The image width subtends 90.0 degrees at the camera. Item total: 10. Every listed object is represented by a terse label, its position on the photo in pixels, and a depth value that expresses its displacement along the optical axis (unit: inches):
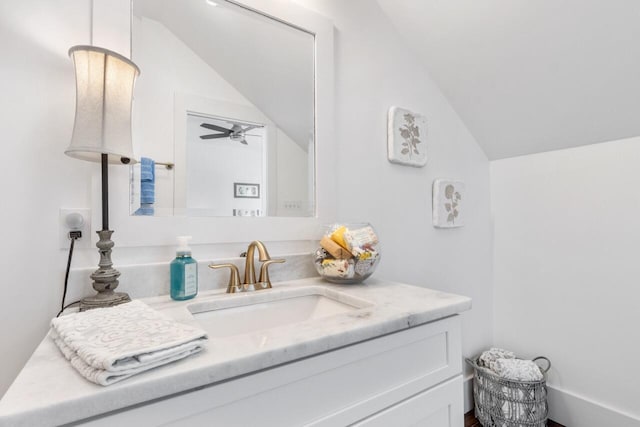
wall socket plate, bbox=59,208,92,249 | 33.1
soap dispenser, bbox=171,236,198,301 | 34.7
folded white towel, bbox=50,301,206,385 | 18.0
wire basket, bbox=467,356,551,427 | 59.0
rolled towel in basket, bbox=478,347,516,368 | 67.1
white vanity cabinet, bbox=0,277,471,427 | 17.5
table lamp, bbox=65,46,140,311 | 29.9
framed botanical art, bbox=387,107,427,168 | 59.1
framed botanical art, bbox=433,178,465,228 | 66.4
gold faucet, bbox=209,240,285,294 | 39.6
